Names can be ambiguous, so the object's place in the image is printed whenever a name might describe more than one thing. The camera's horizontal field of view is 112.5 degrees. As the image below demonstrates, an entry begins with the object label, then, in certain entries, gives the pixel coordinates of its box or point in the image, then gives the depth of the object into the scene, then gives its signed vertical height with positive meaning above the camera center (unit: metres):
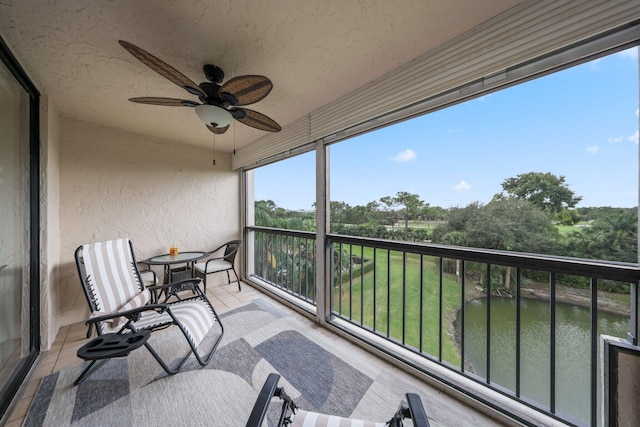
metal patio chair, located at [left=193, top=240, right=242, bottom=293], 3.07 -0.76
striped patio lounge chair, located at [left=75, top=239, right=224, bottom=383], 1.64 -0.79
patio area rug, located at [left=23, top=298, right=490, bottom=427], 1.32 -1.24
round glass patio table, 2.73 -0.62
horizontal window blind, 0.98 +0.92
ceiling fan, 1.23 +0.79
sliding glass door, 1.46 -0.10
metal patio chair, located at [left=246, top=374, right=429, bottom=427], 0.82 -0.85
